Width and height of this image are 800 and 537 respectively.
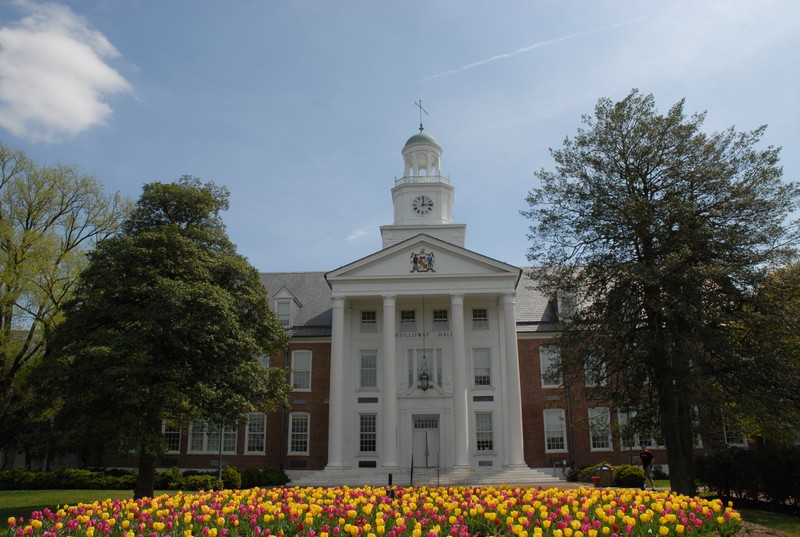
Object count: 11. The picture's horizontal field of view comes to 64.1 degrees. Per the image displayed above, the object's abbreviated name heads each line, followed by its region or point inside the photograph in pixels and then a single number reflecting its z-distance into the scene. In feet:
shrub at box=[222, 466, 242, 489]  100.53
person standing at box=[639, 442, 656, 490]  80.84
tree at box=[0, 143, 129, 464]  91.50
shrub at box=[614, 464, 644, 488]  96.94
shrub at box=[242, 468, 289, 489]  107.45
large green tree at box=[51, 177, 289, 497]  70.85
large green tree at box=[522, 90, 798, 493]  61.62
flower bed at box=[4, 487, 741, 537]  26.14
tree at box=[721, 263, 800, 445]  59.41
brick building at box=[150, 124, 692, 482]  108.99
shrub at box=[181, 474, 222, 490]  97.19
